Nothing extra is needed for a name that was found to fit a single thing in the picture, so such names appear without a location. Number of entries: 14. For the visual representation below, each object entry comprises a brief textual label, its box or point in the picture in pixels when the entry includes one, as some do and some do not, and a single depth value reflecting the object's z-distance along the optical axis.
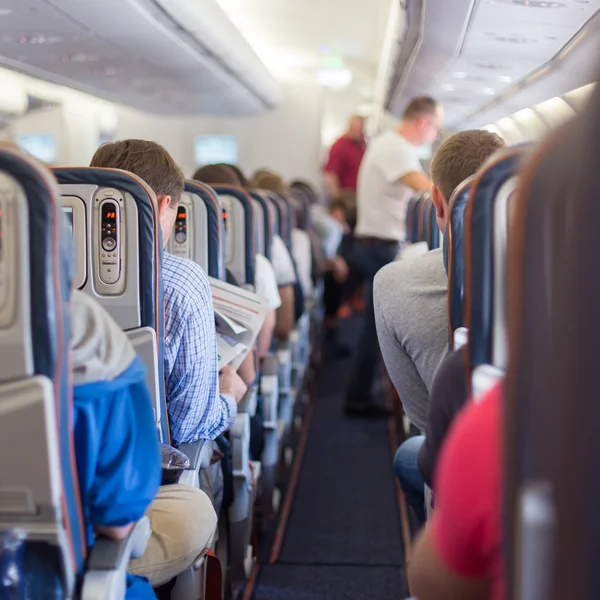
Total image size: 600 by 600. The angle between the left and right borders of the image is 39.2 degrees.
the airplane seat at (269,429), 3.76
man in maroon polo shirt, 10.48
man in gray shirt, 2.41
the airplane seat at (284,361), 4.41
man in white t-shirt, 5.24
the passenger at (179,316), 2.38
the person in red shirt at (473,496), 1.26
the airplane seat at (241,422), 2.93
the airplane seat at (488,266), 1.50
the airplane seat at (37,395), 1.38
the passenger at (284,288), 4.86
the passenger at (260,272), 3.88
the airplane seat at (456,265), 1.90
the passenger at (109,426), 1.55
